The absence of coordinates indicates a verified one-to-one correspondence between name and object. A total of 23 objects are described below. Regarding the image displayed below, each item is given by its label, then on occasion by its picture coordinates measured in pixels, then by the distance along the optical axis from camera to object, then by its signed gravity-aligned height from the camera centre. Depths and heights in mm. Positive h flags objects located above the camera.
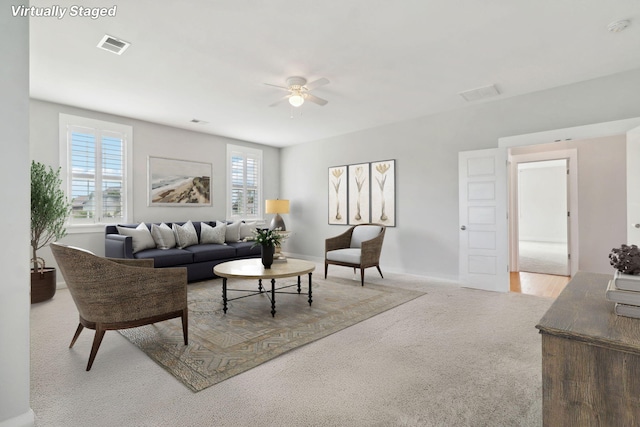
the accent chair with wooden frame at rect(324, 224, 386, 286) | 4746 -524
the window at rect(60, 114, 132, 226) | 4707 +745
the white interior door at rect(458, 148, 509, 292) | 4363 -48
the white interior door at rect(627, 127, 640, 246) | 3256 +315
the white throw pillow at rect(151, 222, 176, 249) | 4906 -326
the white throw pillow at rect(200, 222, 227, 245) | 5465 -315
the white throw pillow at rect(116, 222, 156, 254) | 4613 -308
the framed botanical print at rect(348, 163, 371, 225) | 6085 +443
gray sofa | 4402 -539
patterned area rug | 2293 -1052
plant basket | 3796 -844
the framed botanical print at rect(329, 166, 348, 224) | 6461 +437
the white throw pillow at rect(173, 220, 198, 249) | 5113 -315
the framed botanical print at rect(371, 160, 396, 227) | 5684 +431
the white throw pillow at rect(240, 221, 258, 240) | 6094 -293
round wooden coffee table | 3281 -599
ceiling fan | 3615 +1497
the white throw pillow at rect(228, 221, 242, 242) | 5797 -307
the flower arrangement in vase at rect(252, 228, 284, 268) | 3607 -321
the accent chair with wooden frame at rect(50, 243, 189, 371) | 2213 -556
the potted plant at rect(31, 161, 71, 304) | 3820 -23
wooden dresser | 1010 -521
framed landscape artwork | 5578 +634
